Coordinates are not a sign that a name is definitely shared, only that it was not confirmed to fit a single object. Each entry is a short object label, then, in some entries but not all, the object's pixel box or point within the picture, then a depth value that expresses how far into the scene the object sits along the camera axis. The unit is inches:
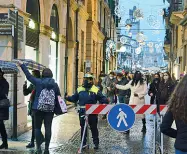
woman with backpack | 346.6
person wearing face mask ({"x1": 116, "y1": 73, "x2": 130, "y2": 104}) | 592.4
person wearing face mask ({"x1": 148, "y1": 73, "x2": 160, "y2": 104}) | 607.2
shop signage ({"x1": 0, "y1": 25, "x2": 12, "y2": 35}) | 453.7
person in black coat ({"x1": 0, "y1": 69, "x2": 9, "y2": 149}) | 381.1
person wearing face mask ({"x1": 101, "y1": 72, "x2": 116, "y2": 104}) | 679.8
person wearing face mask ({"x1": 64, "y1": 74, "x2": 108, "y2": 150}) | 391.5
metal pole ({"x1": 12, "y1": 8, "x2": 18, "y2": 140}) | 441.7
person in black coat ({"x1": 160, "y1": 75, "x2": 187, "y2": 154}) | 168.6
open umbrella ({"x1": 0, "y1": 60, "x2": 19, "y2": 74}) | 368.7
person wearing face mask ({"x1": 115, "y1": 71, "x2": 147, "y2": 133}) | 516.7
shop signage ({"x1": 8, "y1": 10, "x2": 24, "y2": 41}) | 424.2
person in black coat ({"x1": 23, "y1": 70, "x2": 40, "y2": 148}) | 387.9
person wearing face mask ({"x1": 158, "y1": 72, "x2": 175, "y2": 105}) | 533.0
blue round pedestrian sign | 378.3
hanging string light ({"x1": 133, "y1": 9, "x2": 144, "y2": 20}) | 1075.8
